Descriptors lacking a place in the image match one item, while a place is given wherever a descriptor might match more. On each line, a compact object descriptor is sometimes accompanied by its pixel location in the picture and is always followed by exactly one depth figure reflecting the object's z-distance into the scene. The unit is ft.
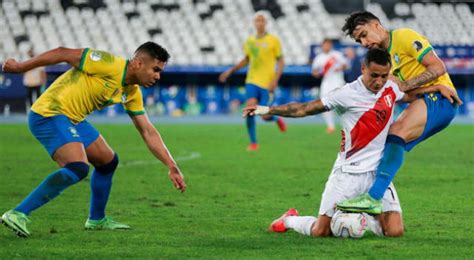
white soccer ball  56.24
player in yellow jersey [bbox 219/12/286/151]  137.18
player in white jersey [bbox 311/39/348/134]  171.53
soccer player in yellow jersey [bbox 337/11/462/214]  59.77
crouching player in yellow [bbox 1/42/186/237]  56.29
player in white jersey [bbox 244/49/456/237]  57.26
